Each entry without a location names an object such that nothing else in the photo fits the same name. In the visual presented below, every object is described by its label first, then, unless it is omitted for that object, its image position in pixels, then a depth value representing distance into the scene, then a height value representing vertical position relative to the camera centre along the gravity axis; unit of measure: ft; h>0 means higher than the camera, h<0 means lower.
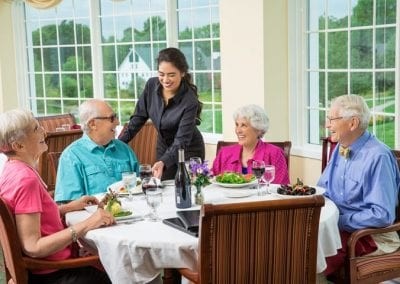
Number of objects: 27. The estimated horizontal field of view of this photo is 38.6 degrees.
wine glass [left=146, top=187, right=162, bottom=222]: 7.75 -1.61
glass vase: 8.73 -1.80
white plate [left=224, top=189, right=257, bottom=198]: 8.89 -1.80
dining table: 7.07 -2.09
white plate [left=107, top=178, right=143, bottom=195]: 9.14 -1.73
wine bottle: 8.50 -1.61
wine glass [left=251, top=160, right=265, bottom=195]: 8.92 -1.42
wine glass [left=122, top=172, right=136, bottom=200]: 8.94 -1.55
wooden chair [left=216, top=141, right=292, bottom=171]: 11.50 -1.42
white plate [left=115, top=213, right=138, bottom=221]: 7.87 -1.87
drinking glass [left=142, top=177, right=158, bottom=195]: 8.22 -1.51
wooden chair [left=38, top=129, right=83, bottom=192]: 13.56 -1.52
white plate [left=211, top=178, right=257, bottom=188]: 9.21 -1.71
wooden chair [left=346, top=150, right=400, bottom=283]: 8.50 -2.90
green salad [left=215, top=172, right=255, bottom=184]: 9.35 -1.65
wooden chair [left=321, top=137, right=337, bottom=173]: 11.29 -1.53
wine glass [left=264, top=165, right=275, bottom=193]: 8.89 -1.49
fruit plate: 8.52 -1.77
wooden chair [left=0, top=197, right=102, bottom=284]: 7.03 -2.25
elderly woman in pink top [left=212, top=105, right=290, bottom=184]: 10.78 -1.35
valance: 20.90 +2.94
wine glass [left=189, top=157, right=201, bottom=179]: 9.09 -1.37
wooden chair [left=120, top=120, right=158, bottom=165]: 15.58 -1.72
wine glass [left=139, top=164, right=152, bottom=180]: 8.97 -1.42
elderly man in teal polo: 9.55 -1.30
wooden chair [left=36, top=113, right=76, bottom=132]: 18.63 -1.24
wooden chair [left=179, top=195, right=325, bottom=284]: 6.12 -1.81
